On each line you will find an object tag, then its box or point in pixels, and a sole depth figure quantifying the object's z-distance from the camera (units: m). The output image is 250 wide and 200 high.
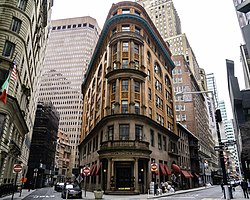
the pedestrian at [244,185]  25.04
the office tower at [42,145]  60.56
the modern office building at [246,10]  15.83
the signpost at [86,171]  24.78
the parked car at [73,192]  24.08
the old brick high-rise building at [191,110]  75.88
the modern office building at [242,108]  37.21
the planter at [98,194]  23.52
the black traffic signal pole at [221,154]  14.38
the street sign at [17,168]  19.17
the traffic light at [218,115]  14.24
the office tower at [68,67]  147.38
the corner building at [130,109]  30.80
